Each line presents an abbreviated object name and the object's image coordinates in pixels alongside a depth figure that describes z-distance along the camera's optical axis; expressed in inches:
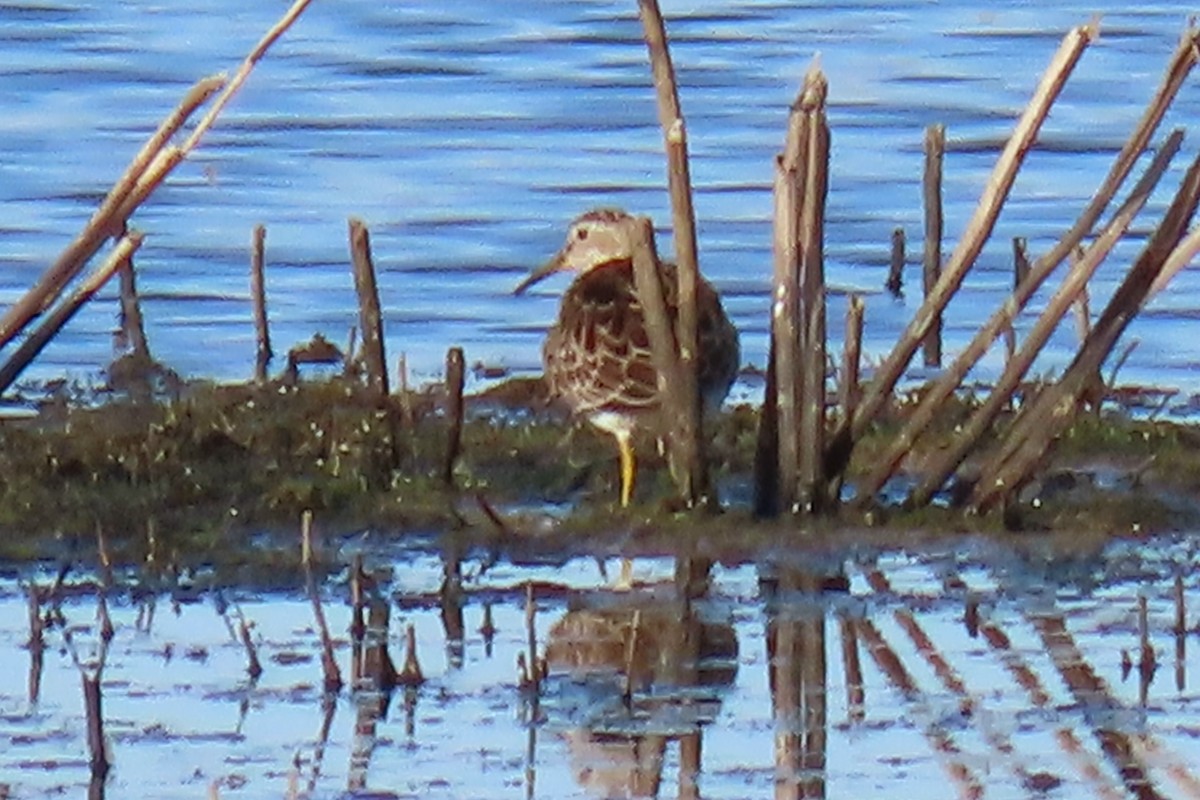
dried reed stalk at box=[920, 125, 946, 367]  955.3
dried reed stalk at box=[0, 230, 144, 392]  725.9
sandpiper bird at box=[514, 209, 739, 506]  786.8
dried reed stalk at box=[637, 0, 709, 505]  697.6
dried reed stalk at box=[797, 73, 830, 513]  695.7
